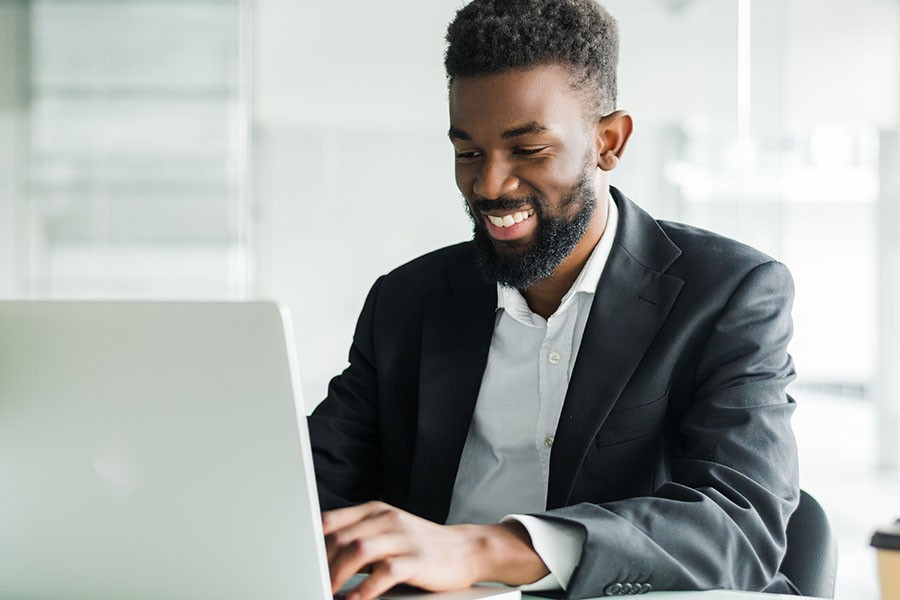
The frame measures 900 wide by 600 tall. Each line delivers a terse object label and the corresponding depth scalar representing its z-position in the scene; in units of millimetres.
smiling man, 1497
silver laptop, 921
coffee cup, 896
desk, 1188
